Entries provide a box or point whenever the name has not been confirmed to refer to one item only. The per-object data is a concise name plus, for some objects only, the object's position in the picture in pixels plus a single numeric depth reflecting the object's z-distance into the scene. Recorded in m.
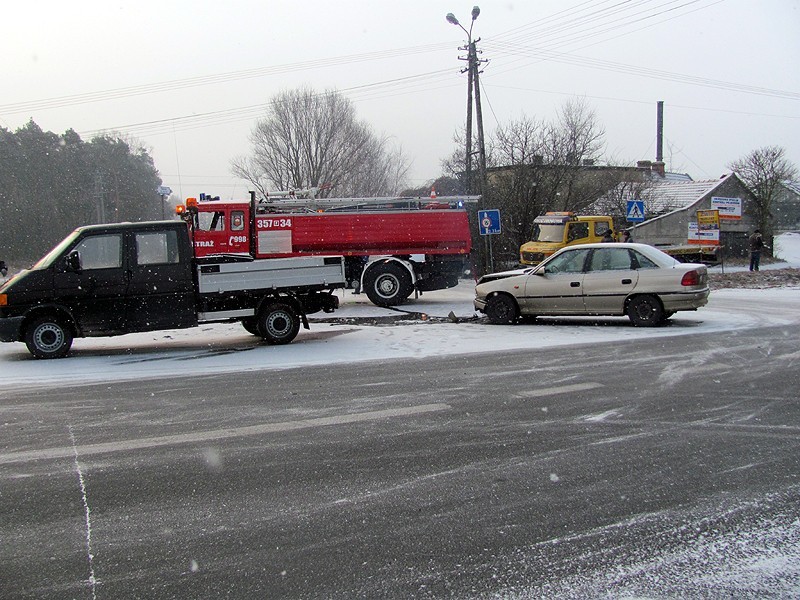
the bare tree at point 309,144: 45.31
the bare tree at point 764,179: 40.50
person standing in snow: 28.75
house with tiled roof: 39.38
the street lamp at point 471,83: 26.30
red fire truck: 17.73
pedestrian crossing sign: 25.30
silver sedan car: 12.27
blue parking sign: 21.06
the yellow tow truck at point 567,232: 24.91
